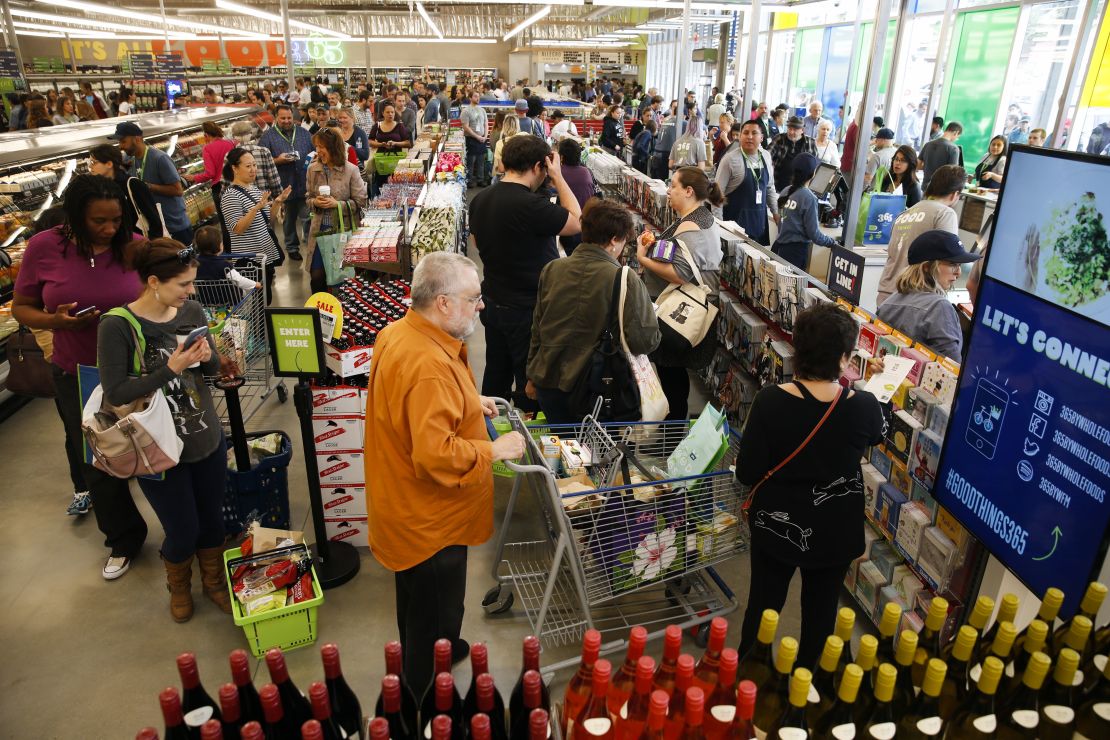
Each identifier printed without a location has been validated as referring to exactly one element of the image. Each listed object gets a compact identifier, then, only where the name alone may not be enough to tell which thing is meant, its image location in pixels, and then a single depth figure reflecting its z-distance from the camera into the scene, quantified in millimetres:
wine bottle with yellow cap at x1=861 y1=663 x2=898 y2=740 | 1340
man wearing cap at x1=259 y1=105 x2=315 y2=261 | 9203
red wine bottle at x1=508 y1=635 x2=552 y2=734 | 1484
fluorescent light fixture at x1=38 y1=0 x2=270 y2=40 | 14545
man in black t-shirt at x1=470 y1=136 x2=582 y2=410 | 4168
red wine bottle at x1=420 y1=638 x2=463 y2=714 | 1461
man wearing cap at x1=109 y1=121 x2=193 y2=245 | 7048
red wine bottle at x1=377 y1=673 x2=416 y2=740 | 1377
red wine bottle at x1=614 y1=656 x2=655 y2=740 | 1378
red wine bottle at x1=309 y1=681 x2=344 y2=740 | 1330
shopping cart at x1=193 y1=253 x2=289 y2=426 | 4434
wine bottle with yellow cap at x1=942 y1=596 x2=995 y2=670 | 1573
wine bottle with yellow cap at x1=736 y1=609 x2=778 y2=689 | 1600
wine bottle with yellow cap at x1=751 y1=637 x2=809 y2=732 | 1475
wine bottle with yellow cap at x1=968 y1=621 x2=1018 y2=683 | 1464
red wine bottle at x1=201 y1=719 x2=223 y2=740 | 1228
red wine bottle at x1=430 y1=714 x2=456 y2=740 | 1240
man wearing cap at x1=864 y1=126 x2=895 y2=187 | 9516
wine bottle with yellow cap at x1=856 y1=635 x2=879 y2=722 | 1471
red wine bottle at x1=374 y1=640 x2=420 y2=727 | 1777
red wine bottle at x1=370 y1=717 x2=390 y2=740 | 1257
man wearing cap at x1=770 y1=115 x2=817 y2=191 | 10945
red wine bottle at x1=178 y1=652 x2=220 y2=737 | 1449
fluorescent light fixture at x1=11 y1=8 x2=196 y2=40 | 19578
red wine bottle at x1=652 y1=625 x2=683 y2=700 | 1481
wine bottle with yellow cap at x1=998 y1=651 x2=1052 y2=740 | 1381
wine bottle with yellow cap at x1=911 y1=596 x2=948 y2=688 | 1582
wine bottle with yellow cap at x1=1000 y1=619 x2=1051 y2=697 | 1503
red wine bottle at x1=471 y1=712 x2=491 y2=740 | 1250
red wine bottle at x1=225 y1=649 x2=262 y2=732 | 1438
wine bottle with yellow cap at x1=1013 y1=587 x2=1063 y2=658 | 1607
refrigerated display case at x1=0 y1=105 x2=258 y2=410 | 5840
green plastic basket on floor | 3197
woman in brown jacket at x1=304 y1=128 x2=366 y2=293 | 6562
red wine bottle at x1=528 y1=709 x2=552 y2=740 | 1290
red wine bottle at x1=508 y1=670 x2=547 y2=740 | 1426
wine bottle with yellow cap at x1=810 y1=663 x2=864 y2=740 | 1345
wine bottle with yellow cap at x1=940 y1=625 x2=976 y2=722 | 1483
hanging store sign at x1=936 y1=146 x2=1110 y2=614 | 1779
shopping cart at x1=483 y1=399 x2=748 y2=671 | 2986
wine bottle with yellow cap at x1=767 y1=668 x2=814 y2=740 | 1338
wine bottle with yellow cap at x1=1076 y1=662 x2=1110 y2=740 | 1420
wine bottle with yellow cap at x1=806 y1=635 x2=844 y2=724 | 1450
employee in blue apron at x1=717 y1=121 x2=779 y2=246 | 7336
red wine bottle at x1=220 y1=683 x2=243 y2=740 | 1354
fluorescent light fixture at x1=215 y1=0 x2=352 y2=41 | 15786
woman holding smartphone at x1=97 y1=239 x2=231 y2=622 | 2863
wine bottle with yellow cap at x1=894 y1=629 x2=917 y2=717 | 1571
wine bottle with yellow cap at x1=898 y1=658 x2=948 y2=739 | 1350
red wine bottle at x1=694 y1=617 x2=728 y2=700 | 1496
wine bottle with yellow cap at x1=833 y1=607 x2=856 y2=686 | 1520
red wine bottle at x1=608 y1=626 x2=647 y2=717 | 1537
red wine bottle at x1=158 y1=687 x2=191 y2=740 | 1324
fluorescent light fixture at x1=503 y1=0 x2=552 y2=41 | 17275
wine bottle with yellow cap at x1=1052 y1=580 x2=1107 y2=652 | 1601
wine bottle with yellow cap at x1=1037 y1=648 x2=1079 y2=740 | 1401
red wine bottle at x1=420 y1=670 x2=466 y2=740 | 1364
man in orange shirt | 2271
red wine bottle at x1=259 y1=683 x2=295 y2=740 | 1319
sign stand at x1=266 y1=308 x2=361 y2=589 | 3291
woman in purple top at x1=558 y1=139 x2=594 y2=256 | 7047
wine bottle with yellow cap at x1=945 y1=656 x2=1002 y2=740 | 1354
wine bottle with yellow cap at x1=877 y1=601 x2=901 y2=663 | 1525
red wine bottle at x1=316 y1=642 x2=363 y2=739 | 1582
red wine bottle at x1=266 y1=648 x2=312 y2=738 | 1536
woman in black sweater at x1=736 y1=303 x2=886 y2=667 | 2396
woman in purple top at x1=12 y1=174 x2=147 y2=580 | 3260
